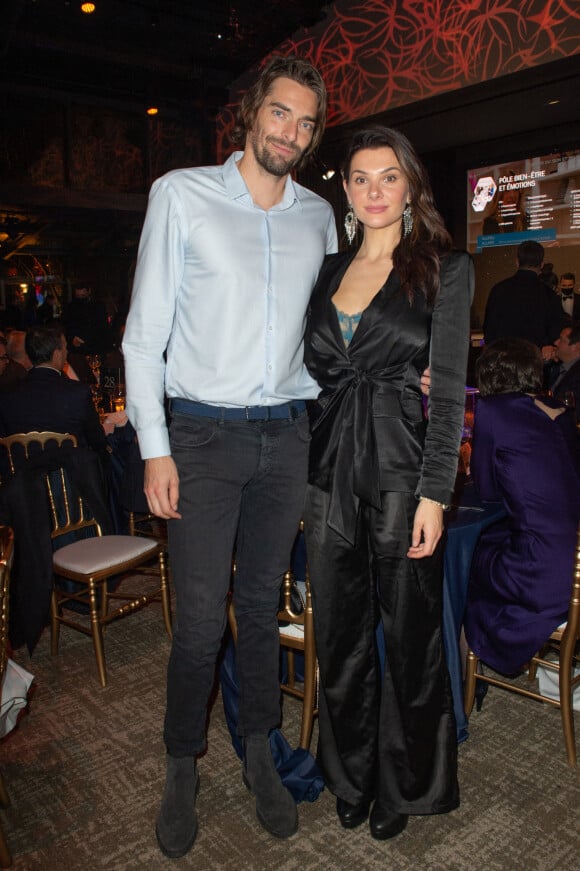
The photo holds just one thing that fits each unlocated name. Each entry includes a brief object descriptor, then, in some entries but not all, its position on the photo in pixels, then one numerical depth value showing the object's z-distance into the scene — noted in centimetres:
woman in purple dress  207
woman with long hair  154
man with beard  160
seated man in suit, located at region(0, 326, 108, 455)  321
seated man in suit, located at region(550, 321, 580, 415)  383
